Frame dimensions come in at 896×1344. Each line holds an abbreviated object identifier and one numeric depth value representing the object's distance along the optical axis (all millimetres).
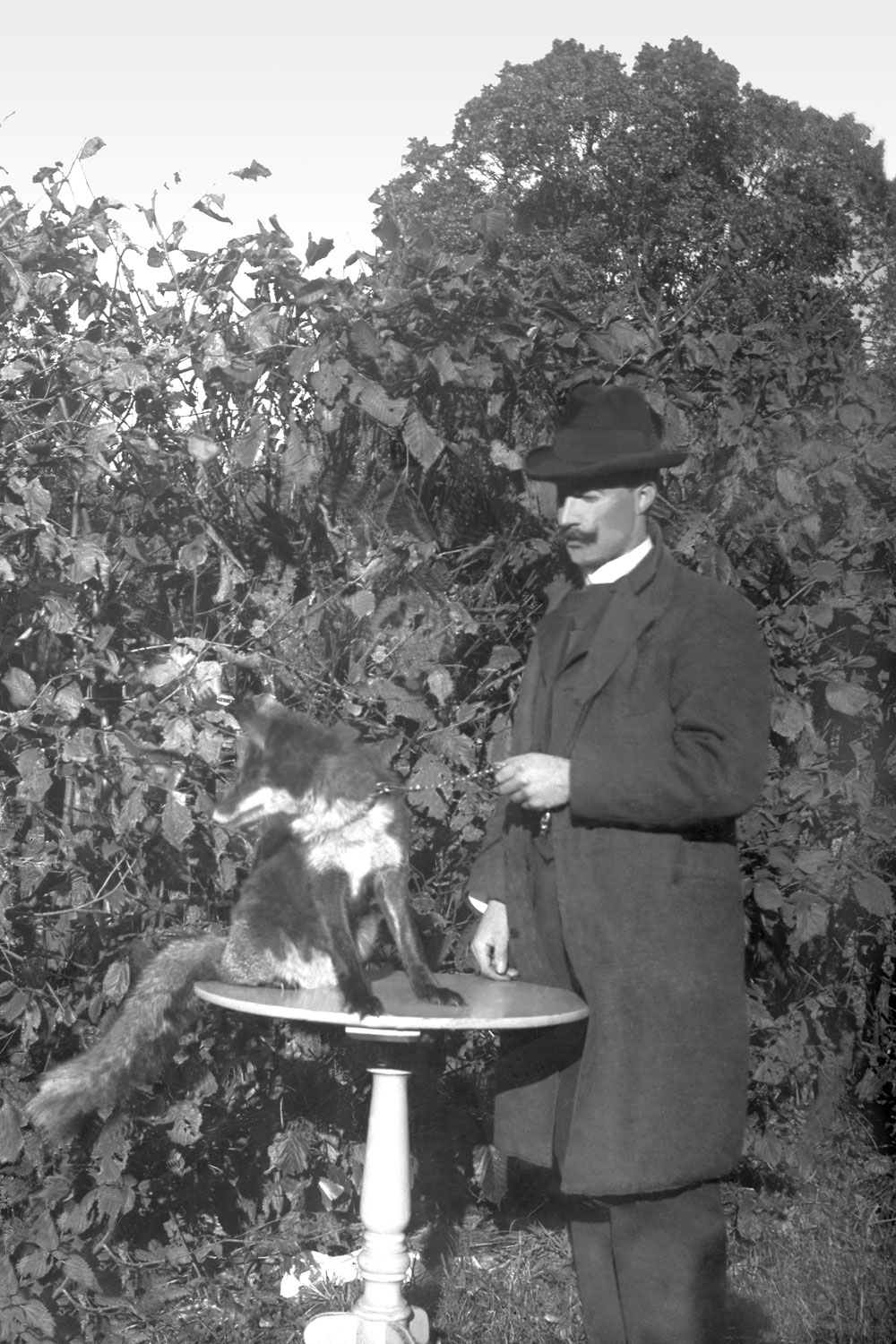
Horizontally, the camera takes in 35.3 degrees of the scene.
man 3148
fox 3473
